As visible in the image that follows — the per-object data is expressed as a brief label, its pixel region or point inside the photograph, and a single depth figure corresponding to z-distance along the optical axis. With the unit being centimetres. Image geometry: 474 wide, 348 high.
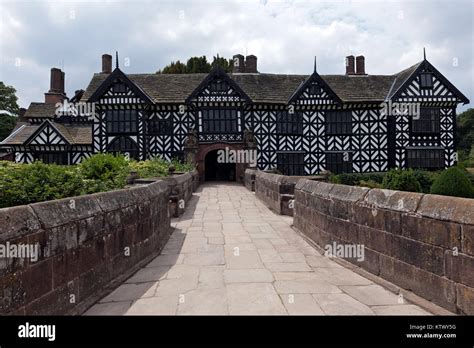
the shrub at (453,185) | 1315
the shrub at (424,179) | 2144
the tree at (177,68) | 4184
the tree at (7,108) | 4003
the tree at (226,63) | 4254
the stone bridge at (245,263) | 288
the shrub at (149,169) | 1316
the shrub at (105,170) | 965
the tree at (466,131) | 4806
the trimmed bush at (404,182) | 1570
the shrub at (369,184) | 1689
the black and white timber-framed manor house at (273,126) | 2261
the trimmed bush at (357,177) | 2253
